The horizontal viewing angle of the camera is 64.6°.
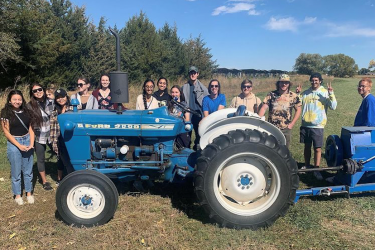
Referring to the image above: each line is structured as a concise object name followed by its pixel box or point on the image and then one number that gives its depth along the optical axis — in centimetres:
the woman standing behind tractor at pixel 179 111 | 409
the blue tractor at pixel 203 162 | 301
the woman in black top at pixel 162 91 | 511
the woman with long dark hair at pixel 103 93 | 470
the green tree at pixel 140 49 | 2464
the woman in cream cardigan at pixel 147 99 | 472
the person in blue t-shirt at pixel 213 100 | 484
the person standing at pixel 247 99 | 457
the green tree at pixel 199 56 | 3253
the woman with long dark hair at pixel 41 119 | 407
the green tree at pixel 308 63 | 7824
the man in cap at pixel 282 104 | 448
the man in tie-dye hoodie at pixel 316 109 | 463
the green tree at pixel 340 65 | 9106
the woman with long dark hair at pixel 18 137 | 371
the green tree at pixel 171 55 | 2798
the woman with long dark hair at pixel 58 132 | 427
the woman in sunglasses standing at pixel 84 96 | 463
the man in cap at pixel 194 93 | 543
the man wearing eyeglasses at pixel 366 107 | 412
